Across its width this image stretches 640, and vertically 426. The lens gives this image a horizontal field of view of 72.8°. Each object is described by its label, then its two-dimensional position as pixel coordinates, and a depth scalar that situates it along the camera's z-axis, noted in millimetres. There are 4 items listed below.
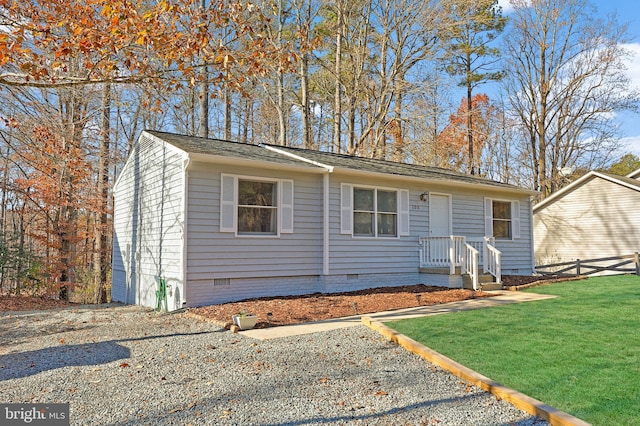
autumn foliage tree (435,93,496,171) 24644
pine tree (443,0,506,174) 23344
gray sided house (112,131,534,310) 8898
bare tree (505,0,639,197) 23609
